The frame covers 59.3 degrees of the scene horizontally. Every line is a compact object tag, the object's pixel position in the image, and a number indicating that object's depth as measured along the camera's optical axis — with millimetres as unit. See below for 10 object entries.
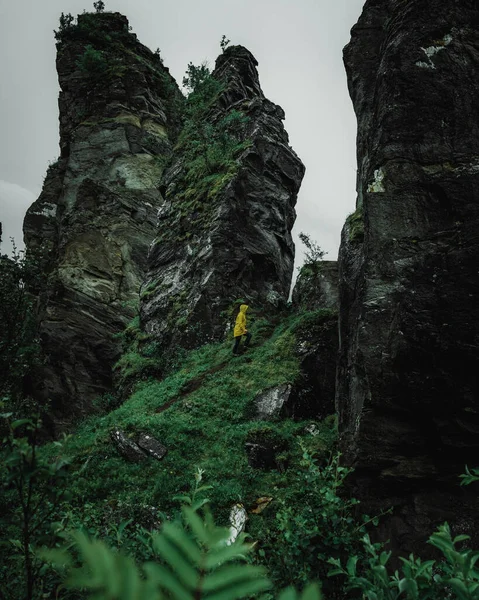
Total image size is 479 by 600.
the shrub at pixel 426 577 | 1644
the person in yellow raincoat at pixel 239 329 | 13812
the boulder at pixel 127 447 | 8898
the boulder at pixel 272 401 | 9961
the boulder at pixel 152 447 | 8914
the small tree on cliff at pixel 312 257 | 16275
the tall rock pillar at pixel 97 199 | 21625
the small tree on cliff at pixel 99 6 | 37812
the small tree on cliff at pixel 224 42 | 29706
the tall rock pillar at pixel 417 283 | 5957
